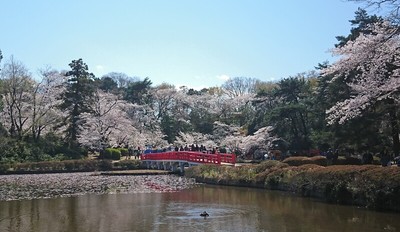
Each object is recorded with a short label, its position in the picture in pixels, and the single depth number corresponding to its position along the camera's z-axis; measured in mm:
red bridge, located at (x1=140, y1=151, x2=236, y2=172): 32188
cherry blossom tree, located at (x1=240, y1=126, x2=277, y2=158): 40938
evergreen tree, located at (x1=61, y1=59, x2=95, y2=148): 47125
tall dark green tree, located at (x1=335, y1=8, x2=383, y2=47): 30594
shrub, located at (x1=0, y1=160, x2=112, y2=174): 37259
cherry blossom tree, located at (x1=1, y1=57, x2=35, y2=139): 43562
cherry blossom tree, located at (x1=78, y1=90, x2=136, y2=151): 46188
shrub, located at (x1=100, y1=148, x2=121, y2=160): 46062
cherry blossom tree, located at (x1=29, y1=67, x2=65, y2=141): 45094
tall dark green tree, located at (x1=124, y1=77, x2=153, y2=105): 62156
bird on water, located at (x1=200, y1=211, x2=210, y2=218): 13350
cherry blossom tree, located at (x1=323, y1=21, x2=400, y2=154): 13323
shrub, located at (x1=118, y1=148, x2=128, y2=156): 49606
